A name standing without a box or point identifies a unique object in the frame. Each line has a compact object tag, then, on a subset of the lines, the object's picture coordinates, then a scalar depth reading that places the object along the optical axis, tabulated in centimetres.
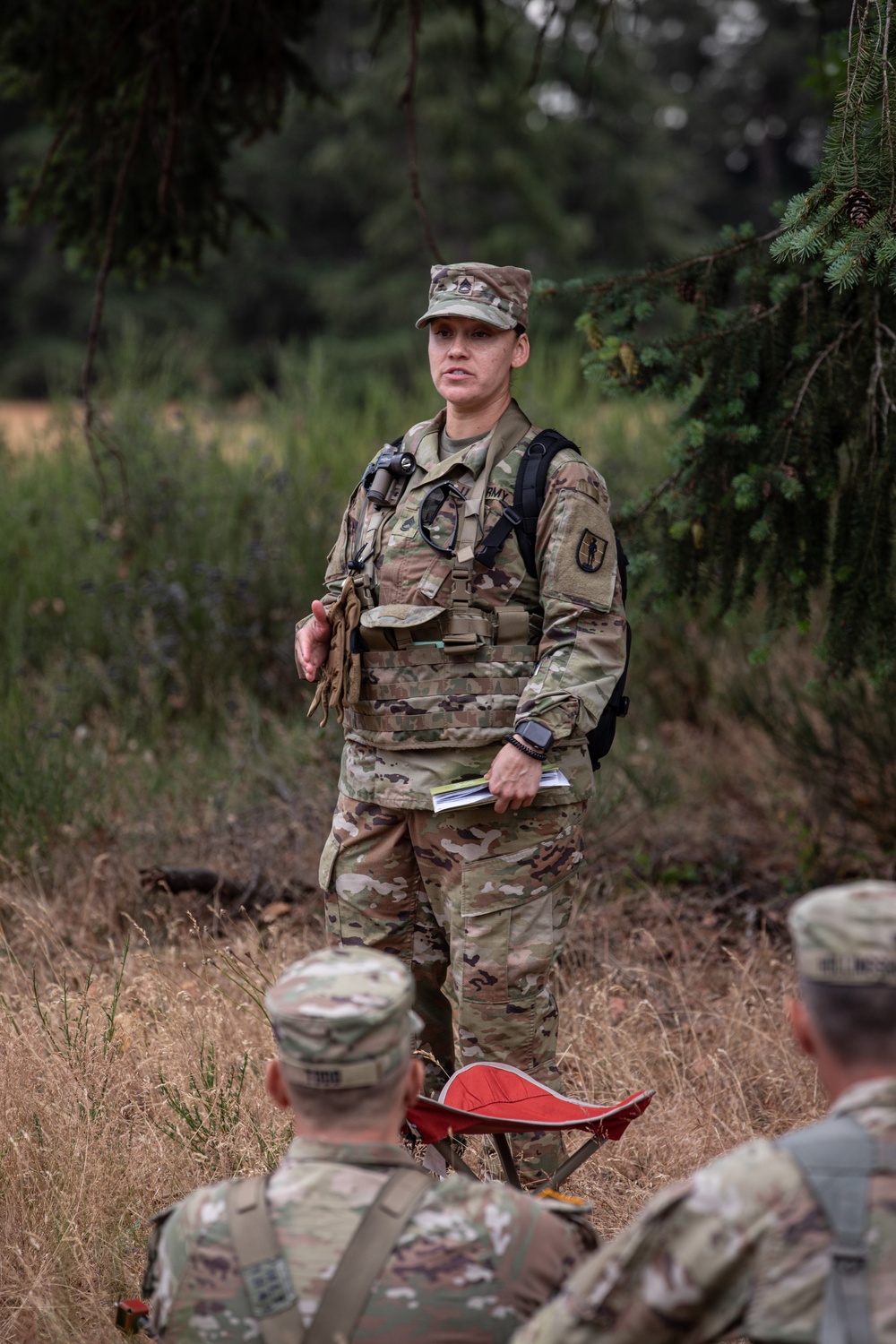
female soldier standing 666
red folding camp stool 632
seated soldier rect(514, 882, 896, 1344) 549
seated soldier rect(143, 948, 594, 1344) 568
